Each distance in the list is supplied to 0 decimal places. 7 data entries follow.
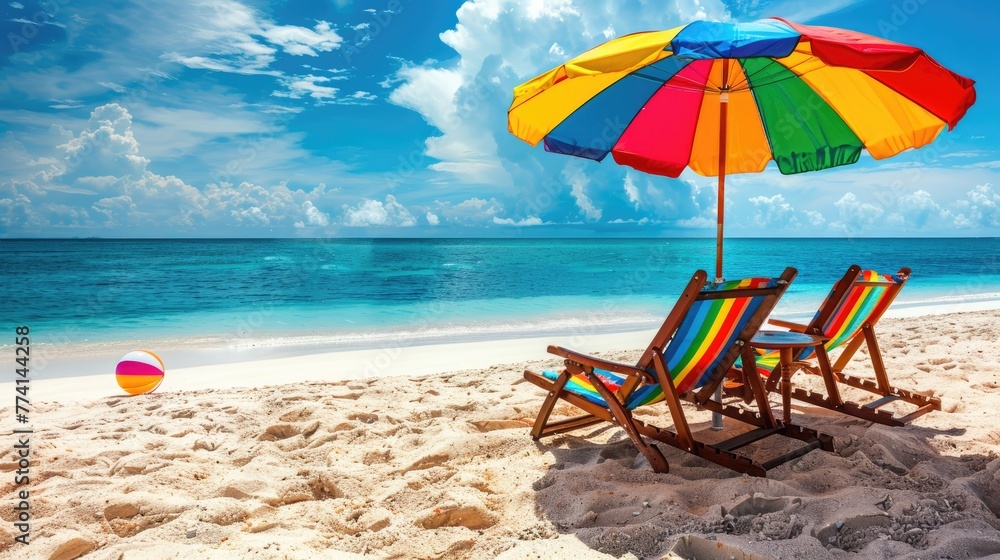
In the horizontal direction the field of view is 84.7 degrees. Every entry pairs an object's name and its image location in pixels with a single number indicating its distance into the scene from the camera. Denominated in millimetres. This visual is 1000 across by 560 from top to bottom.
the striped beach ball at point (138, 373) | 4664
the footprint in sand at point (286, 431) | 3518
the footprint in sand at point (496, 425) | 3576
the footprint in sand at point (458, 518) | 2293
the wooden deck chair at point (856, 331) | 3281
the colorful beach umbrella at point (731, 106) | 2426
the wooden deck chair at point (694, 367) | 2506
